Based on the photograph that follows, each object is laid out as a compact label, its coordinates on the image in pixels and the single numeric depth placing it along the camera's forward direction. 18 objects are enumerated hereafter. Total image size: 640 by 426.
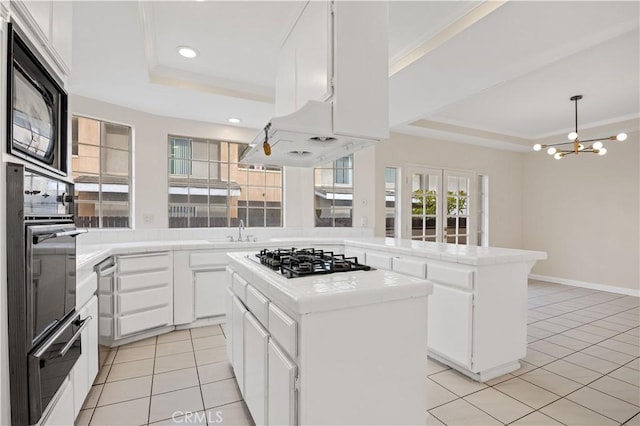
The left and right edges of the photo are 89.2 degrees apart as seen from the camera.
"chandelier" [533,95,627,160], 3.87
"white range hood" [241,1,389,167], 1.77
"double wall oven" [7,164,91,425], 1.01
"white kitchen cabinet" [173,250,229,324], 3.27
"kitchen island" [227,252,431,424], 1.18
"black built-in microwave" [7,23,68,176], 1.01
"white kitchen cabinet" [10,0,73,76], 1.07
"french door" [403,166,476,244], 5.33
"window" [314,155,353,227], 4.63
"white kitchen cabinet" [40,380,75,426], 1.28
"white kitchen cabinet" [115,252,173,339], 2.89
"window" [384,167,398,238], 5.14
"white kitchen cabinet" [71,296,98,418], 1.72
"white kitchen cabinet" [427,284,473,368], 2.28
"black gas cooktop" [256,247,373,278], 1.56
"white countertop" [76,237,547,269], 2.29
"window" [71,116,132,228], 3.40
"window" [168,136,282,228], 4.04
